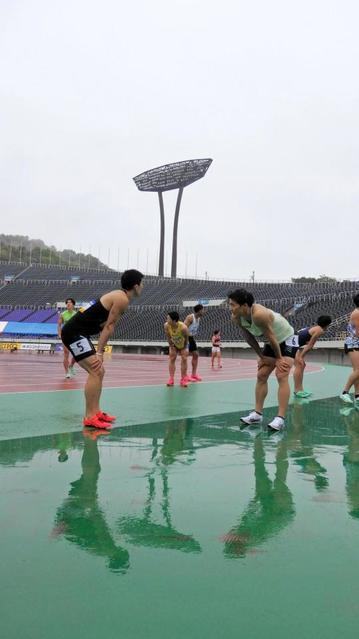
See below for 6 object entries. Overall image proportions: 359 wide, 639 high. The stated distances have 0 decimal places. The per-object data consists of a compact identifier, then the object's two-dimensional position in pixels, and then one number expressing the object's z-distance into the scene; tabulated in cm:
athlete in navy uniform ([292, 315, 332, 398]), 957
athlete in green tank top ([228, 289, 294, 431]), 559
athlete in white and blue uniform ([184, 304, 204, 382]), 1245
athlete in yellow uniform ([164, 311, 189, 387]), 1123
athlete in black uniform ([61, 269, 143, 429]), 565
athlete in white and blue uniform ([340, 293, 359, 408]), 847
